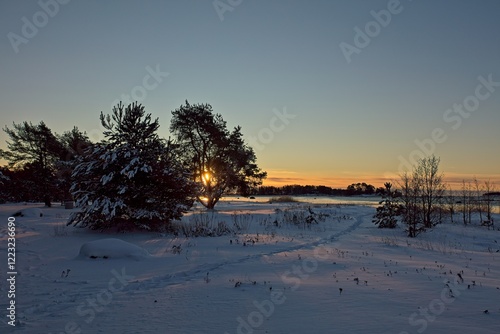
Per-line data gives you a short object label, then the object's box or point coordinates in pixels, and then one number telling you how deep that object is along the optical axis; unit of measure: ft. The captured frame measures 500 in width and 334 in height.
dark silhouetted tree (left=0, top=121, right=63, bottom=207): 119.65
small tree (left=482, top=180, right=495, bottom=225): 90.34
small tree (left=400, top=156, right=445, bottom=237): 70.20
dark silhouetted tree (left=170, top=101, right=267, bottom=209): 111.55
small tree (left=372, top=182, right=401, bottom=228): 71.31
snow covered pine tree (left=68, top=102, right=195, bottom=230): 48.55
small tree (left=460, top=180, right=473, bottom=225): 100.34
